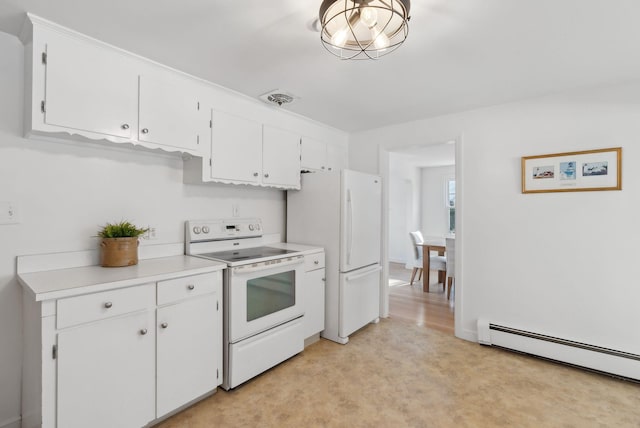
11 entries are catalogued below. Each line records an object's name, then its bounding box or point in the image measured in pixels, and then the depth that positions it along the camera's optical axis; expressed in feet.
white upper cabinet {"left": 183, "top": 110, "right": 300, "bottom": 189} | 7.89
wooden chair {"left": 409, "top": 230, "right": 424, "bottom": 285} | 16.65
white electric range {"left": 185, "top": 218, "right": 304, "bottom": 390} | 6.98
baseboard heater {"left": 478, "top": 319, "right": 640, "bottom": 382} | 7.49
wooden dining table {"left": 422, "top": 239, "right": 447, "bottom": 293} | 15.72
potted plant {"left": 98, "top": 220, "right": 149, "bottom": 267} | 6.18
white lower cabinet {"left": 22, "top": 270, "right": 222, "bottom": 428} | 4.62
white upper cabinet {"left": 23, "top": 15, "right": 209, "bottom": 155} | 5.28
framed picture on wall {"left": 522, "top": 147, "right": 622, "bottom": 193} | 7.78
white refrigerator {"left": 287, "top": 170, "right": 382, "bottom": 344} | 9.70
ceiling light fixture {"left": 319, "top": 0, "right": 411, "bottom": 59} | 4.24
